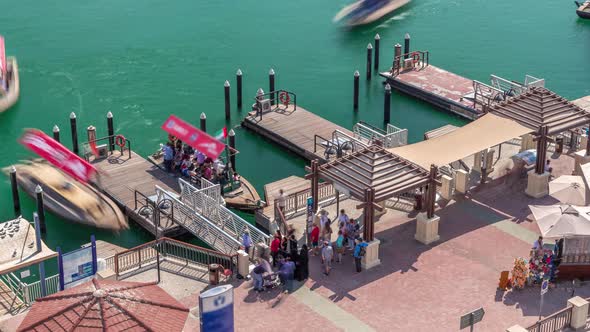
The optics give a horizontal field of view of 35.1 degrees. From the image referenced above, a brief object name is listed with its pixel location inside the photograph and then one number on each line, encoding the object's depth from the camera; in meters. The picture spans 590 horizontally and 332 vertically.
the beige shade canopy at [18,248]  33.44
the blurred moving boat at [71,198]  43.69
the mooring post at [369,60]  62.39
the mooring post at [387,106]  54.75
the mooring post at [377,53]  64.38
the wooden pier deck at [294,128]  51.22
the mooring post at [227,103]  55.28
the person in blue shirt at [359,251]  34.22
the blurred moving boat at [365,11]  77.25
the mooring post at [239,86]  56.91
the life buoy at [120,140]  49.75
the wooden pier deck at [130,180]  44.16
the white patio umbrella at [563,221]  32.91
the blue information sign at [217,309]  26.98
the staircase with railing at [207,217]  38.31
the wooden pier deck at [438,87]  56.88
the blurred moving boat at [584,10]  77.50
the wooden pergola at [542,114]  39.84
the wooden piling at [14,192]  44.03
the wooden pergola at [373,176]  34.62
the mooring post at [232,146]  47.60
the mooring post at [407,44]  64.19
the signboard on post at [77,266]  32.31
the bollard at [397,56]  61.97
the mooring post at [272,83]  57.12
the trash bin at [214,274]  33.66
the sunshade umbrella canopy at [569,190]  36.34
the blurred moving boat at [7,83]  60.25
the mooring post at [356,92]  57.49
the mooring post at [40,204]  42.02
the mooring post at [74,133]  50.75
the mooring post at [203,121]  50.96
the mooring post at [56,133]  49.22
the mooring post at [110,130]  50.66
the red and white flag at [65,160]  45.84
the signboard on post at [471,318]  27.47
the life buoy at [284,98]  56.19
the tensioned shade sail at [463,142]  38.22
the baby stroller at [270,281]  33.19
